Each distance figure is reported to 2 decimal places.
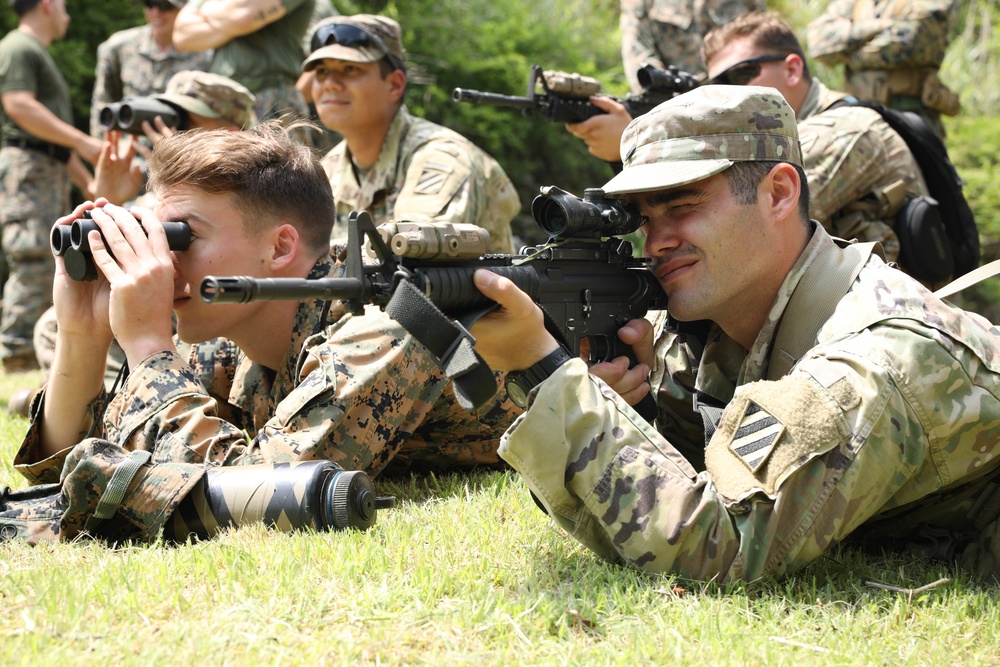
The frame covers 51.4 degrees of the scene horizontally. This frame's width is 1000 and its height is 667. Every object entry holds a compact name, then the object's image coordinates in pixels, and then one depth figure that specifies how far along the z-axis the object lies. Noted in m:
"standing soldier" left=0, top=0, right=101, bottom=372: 8.84
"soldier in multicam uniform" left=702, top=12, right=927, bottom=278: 5.71
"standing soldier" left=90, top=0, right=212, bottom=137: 8.20
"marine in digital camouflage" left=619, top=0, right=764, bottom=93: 7.30
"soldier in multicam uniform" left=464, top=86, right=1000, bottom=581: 2.50
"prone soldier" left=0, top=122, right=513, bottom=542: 3.15
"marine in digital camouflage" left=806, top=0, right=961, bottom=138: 7.04
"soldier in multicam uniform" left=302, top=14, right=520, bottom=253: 6.39
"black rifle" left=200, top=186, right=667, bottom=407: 2.39
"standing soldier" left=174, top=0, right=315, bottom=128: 7.22
